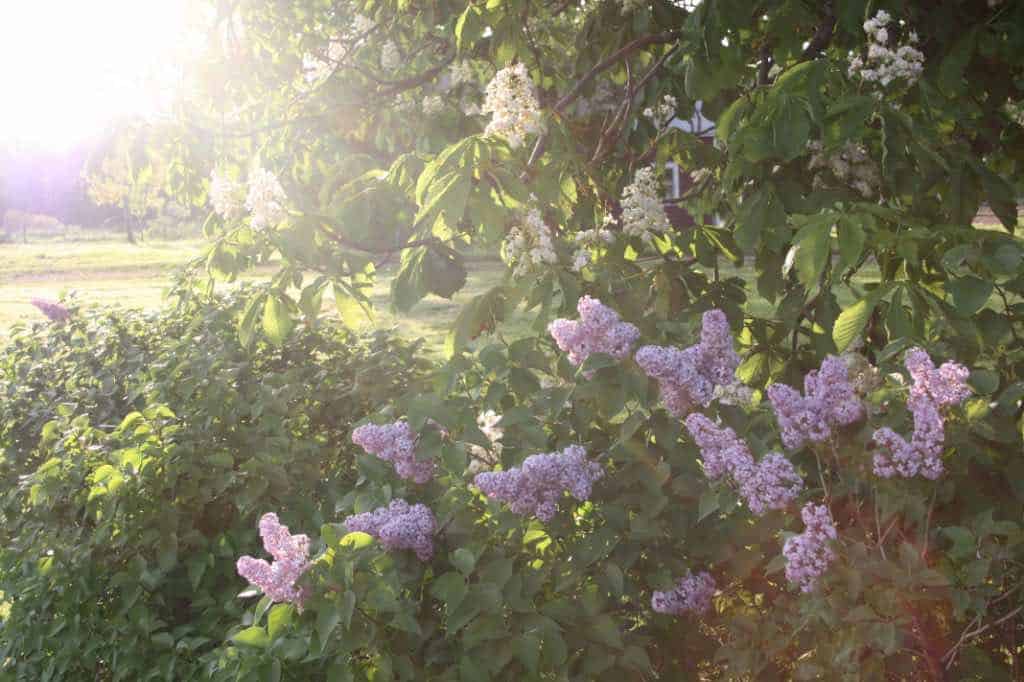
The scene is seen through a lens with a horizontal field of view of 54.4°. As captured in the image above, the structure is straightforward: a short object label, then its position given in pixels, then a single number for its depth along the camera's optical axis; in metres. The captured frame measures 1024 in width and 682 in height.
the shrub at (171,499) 3.24
